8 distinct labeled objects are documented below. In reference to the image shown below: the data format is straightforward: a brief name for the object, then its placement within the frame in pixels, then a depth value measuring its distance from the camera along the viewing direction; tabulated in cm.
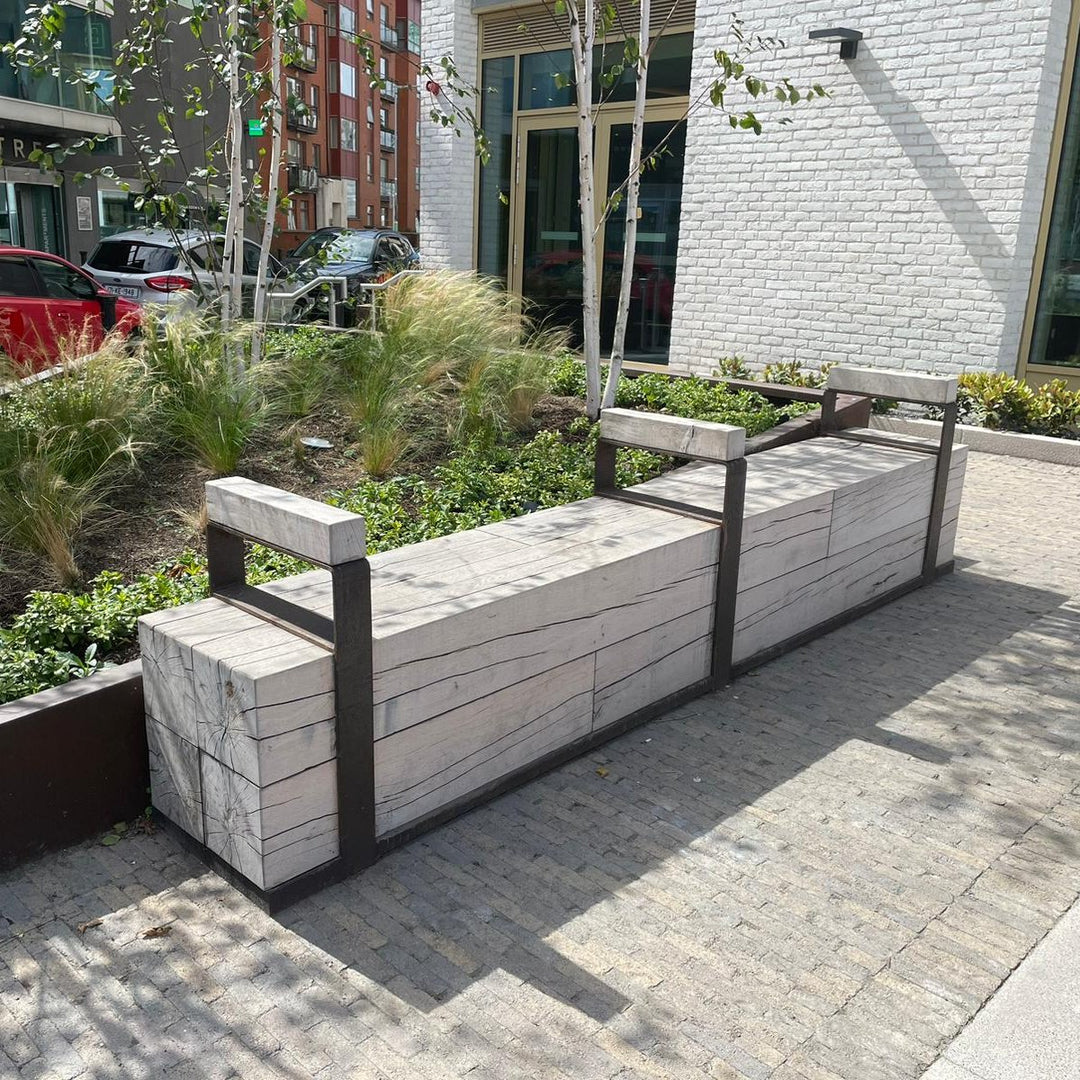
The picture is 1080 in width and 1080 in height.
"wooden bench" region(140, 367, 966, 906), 280
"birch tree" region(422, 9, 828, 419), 609
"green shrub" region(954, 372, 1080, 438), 896
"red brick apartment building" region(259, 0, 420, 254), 4784
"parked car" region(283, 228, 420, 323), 1510
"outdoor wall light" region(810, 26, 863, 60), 967
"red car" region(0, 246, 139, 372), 1006
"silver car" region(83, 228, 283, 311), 1328
